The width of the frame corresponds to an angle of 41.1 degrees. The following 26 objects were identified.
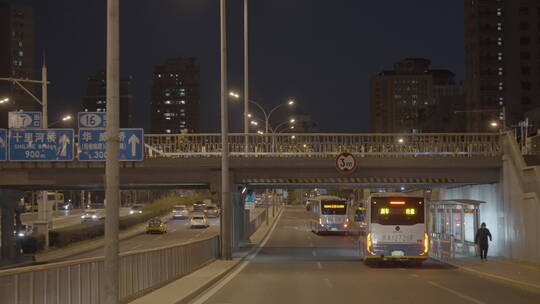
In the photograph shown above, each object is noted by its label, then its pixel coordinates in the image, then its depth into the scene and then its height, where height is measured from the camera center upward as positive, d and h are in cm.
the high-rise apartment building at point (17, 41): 13988 +3087
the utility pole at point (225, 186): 3125 +35
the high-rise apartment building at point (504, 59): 11212 +2075
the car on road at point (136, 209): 9915 -199
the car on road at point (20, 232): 3977 -211
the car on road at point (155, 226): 6694 -295
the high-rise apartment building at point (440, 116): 13125 +1464
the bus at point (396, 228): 2964 -150
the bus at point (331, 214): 6128 -186
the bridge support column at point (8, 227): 3816 -161
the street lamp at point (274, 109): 4875 +677
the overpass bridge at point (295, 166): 3484 +135
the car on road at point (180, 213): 9350 -239
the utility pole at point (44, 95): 3861 +554
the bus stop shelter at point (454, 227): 3353 -190
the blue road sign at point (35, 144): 3256 +238
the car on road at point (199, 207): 9374 -170
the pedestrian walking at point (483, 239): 3111 -209
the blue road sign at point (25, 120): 3312 +355
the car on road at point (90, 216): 7576 -227
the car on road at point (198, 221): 7456 -278
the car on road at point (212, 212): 9666 -237
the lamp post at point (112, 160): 1235 +61
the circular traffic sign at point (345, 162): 3428 +144
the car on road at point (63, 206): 11488 -182
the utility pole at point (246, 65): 4702 +865
